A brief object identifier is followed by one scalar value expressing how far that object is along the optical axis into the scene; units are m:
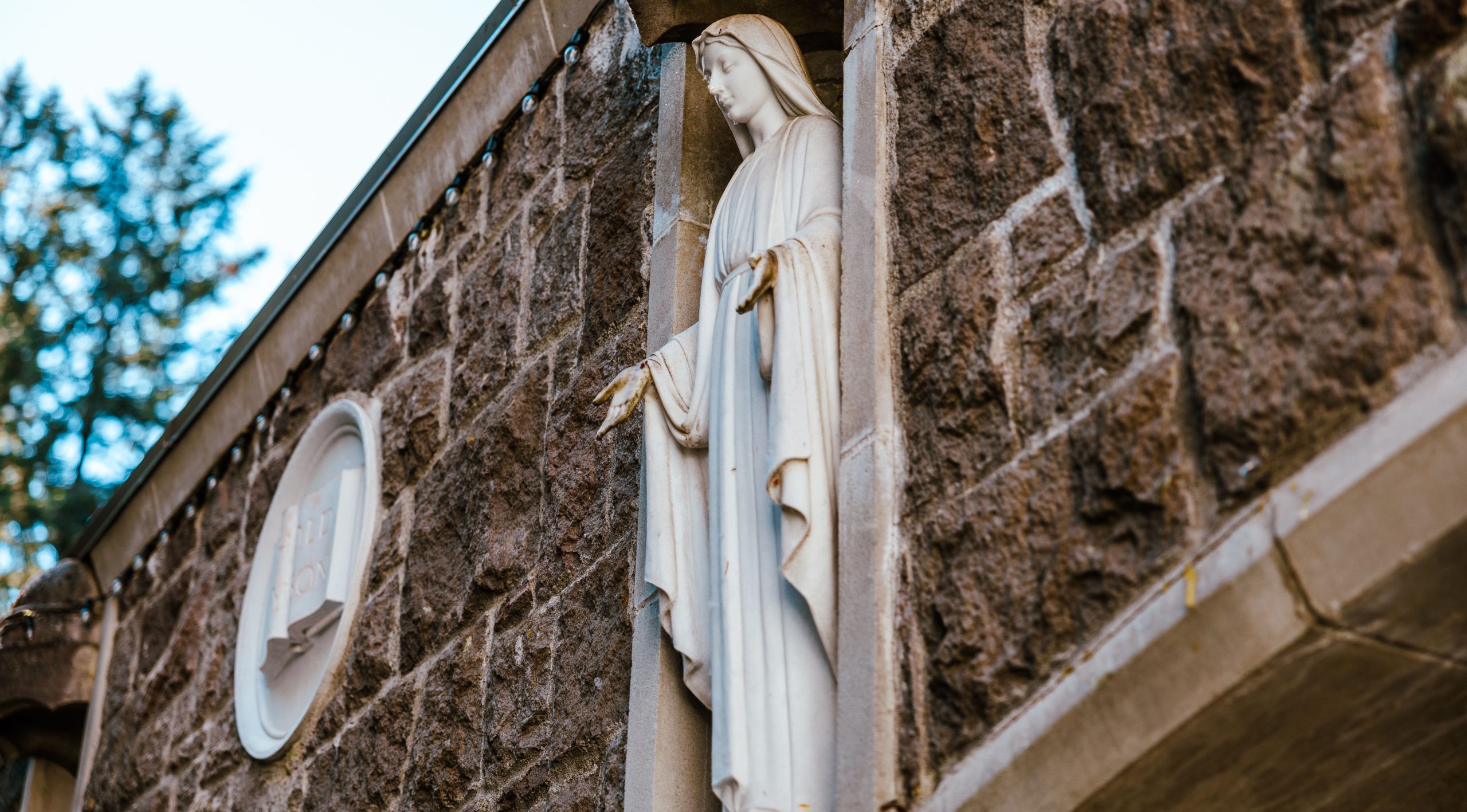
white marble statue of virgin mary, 3.19
